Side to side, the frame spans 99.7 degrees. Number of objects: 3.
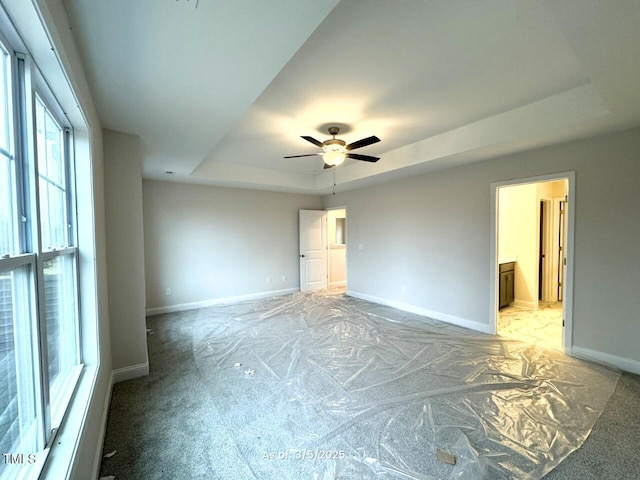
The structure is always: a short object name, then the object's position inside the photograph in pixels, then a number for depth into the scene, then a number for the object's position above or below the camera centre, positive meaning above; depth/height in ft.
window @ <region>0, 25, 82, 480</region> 3.18 -0.49
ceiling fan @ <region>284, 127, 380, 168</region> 9.65 +3.06
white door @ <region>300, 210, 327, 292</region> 21.17 -1.39
